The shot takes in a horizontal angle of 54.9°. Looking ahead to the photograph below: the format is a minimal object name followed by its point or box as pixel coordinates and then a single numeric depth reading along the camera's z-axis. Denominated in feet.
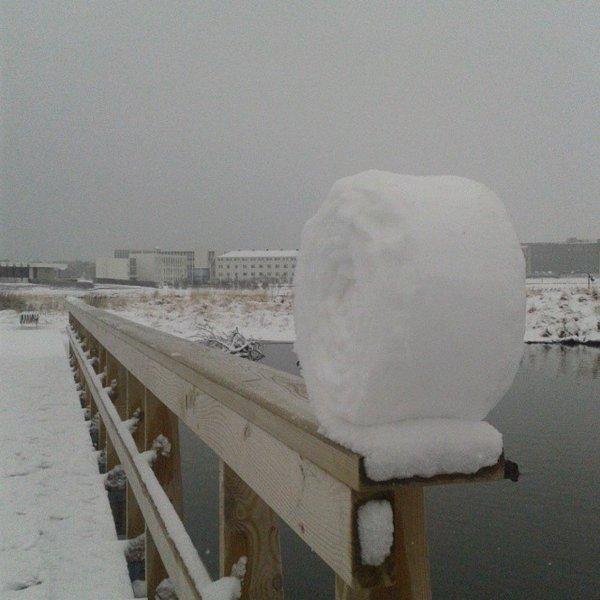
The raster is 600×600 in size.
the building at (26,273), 258.16
